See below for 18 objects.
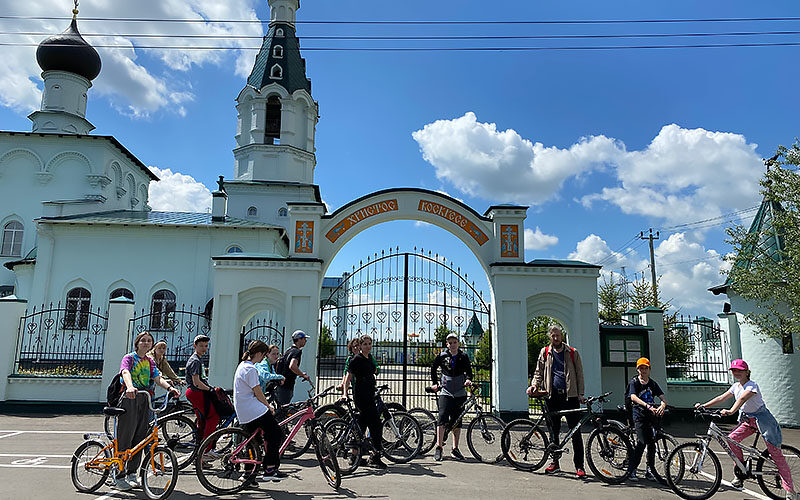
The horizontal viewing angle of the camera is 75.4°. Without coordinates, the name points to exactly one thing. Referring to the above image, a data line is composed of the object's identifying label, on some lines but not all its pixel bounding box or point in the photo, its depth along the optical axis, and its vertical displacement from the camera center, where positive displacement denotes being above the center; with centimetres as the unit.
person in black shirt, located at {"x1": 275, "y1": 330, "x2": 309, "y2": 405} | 761 -24
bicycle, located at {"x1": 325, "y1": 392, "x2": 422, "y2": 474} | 678 -116
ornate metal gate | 1159 +57
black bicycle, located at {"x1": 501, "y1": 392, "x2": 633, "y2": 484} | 651 -117
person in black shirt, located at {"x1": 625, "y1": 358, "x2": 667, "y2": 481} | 637 -62
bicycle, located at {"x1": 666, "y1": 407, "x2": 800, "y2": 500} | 579 -119
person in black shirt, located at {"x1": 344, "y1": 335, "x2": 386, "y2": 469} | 695 -52
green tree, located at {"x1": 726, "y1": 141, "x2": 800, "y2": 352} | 1070 +201
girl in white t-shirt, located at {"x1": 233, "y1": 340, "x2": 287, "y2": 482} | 567 -64
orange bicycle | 543 -122
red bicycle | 570 -121
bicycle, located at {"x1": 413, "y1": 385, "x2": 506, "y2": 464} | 758 -111
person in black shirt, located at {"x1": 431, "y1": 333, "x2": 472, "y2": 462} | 757 -45
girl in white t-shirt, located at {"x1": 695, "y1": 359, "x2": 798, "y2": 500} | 569 -66
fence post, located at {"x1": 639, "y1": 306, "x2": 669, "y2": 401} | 1122 +25
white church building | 1143 +337
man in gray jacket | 695 -32
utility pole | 2803 +495
